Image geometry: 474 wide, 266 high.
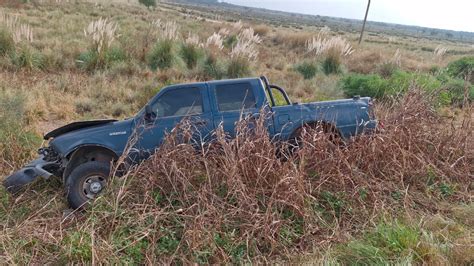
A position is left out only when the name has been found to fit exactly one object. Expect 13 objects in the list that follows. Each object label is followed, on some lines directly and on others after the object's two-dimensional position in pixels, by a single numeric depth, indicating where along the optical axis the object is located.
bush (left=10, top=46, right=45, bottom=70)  12.30
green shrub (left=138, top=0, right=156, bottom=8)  57.09
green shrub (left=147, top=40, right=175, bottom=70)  14.25
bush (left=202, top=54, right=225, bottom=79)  13.77
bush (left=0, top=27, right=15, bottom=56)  12.61
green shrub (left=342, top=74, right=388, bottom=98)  11.94
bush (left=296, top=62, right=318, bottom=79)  16.00
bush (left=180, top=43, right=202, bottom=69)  15.03
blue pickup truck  5.26
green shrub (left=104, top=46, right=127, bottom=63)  13.40
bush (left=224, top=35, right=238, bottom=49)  21.43
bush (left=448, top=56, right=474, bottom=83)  16.67
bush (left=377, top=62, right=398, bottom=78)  16.58
